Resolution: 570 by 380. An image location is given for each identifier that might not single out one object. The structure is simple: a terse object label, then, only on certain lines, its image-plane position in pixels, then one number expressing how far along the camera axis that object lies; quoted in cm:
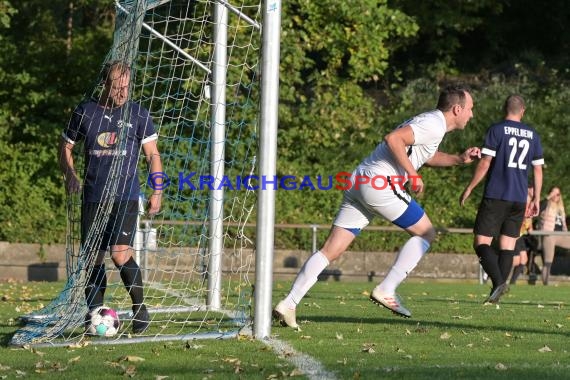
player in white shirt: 1745
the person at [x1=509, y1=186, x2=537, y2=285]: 3497
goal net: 1697
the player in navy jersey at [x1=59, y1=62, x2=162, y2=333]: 1725
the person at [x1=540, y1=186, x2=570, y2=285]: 4069
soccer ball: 1645
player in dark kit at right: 2364
